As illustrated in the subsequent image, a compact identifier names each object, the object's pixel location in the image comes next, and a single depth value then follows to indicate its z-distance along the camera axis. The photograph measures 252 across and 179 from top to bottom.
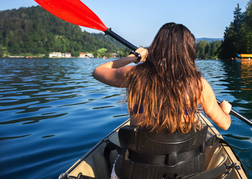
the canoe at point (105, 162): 2.04
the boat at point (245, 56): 36.70
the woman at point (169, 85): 1.40
